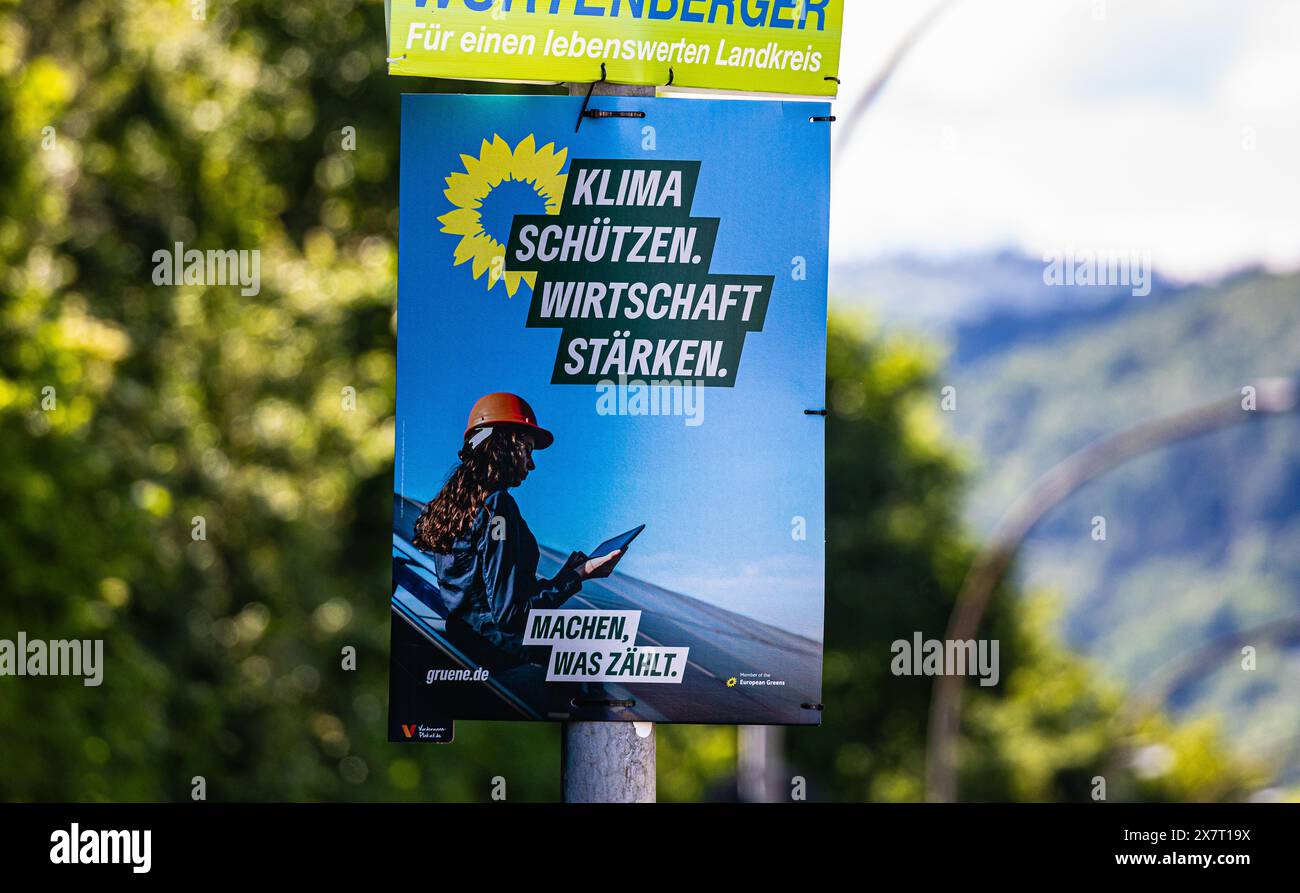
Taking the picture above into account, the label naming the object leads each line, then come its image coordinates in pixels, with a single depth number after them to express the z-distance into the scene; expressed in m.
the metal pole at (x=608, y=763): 4.62
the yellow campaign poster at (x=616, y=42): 4.84
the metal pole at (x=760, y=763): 14.48
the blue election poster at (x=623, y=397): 4.79
